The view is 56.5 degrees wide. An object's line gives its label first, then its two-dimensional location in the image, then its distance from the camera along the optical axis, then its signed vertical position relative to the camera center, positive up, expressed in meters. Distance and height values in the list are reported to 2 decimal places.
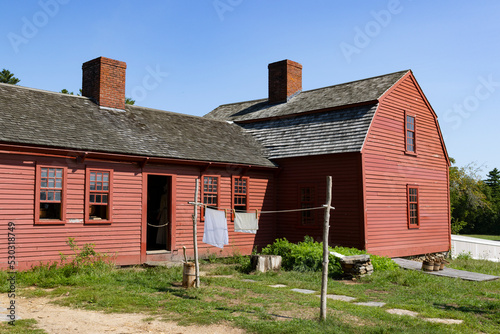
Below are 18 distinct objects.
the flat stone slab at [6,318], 7.87 -1.96
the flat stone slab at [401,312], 8.87 -2.05
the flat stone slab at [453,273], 13.93 -2.11
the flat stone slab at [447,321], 8.24 -2.06
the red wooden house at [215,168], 13.18 +1.29
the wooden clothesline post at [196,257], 10.86 -1.18
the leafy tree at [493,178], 58.26 +3.61
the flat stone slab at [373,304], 9.59 -2.04
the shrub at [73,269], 11.34 -1.74
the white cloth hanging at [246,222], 14.07 -0.52
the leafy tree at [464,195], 39.06 +0.98
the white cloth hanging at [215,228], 11.85 -0.60
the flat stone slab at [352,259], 13.30 -1.52
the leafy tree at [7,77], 44.19 +11.98
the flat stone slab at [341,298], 10.16 -2.05
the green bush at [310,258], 13.94 -1.62
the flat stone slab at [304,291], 11.05 -2.05
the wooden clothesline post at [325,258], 8.00 -0.95
